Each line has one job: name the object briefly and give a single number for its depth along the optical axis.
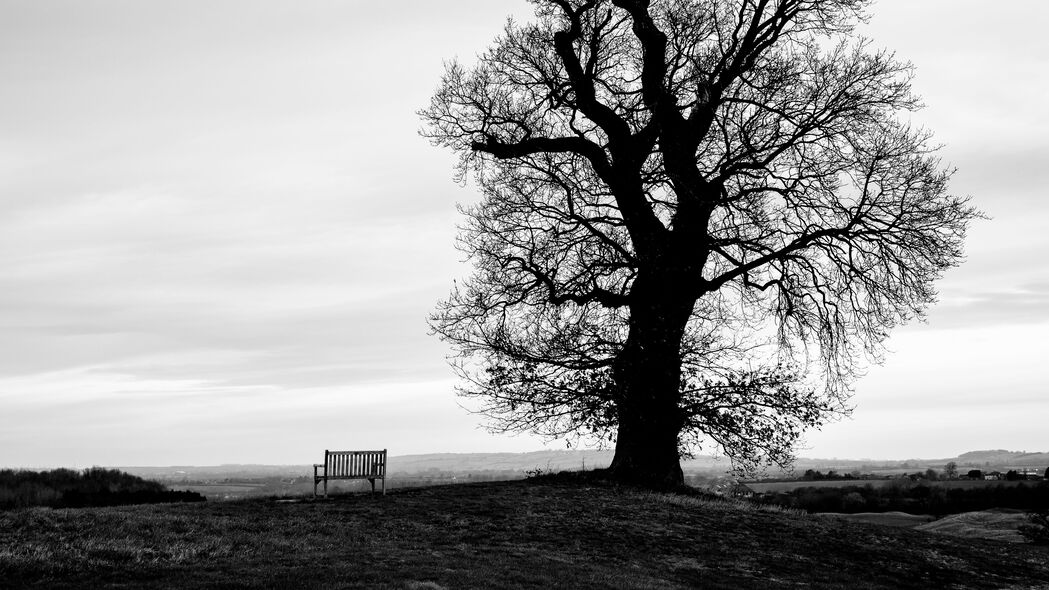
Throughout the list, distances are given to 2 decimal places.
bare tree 21.73
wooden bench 20.05
